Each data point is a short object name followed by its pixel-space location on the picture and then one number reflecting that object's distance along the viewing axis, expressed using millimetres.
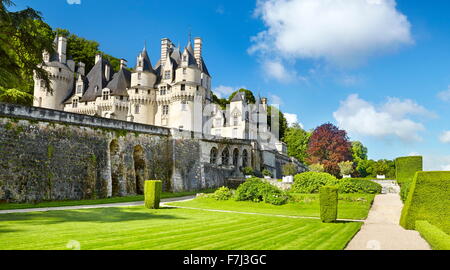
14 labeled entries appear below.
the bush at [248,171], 41197
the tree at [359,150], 76969
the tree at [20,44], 15148
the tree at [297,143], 69625
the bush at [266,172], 42634
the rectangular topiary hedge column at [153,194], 19969
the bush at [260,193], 23086
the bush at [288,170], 44156
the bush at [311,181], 27703
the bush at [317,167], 41534
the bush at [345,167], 42969
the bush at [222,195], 25344
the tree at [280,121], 72312
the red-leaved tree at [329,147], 44312
